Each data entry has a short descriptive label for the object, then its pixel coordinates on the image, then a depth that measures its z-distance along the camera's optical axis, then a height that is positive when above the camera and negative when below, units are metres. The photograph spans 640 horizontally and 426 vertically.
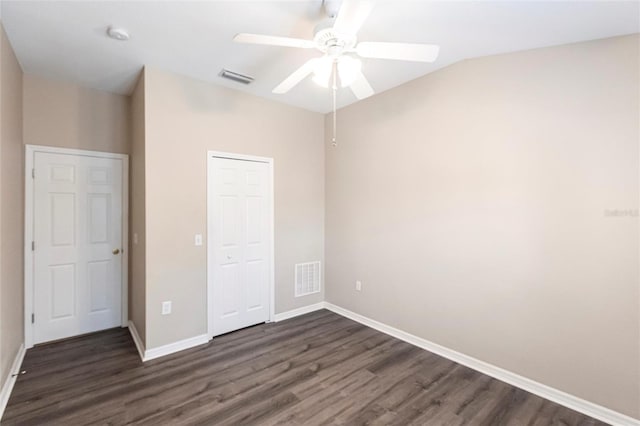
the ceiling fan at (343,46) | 1.49 +1.03
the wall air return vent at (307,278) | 3.95 -0.91
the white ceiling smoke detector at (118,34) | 2.16 +1.42
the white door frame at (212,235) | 3.13 -0.20
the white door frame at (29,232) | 2.88 -0.17
